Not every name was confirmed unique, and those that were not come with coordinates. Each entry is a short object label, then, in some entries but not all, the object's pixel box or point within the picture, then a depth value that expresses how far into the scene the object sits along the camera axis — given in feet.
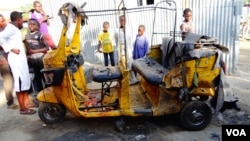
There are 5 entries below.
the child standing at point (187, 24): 13.94
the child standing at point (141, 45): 15.37
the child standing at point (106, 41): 17.76
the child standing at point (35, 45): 13.85
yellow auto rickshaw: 10.24
